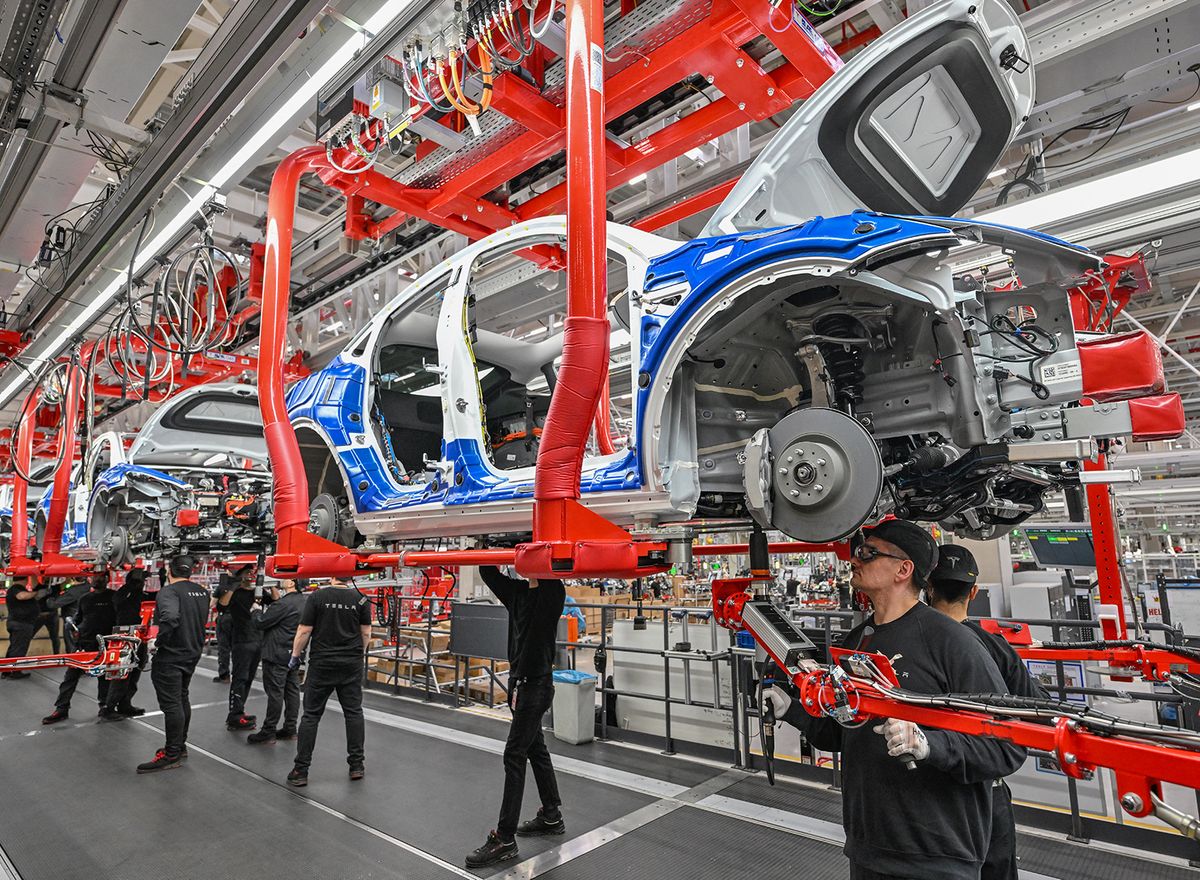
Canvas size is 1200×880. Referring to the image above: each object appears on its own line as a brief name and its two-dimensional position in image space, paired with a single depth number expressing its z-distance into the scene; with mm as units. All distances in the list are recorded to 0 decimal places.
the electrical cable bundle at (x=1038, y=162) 4476
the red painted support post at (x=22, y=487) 8109
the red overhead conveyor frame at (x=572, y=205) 2381
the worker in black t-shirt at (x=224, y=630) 7328
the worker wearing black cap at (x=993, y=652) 2402
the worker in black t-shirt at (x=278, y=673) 6293
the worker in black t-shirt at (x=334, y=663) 4965
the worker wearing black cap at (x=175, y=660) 5449
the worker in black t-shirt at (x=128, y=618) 7312
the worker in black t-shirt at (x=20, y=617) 10055
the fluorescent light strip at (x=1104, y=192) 3439
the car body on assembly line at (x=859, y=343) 2109
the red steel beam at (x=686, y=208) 4559
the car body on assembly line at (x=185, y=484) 7062
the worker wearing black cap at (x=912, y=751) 1700
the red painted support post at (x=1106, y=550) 3568
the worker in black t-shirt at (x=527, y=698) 3600
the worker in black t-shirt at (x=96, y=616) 7605
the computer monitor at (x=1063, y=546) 6430
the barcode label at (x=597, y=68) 2537
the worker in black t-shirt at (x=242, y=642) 6746
